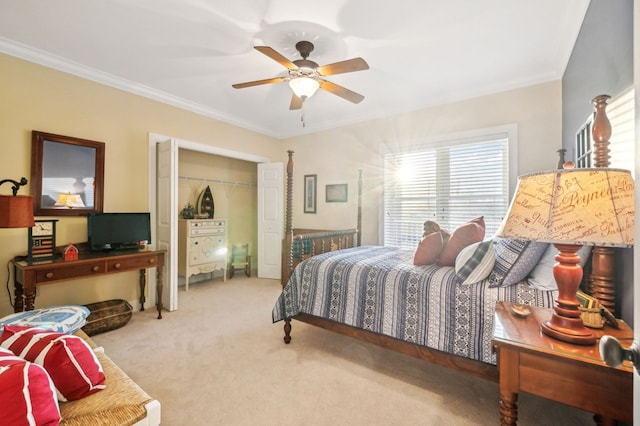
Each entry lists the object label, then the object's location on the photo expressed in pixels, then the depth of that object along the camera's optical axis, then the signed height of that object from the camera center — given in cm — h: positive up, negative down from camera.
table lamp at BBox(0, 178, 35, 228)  190 +1
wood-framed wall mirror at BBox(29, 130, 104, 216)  266 +38
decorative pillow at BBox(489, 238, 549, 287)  163 -28
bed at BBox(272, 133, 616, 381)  164 -63
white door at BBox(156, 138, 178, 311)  330 -5
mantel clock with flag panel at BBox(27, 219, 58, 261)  246 -26
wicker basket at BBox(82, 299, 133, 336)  263 -103
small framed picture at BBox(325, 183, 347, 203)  454 +35
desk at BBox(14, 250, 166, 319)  225 -51
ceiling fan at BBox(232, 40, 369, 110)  217 +118
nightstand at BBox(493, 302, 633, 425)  99 -60
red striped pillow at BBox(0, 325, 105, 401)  98 -53
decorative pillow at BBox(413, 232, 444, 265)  213 -28
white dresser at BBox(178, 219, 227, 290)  413 -52
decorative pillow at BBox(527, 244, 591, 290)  146 -32
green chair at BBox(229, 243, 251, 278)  496 -82
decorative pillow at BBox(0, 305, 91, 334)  178 -72
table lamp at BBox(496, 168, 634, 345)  96 -1
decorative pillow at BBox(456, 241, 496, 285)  172 -31
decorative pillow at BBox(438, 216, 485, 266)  204 -18
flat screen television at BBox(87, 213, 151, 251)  288 -19
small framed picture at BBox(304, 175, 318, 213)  488 +37
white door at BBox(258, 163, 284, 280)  485 -6
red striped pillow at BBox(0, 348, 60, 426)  73 -51
